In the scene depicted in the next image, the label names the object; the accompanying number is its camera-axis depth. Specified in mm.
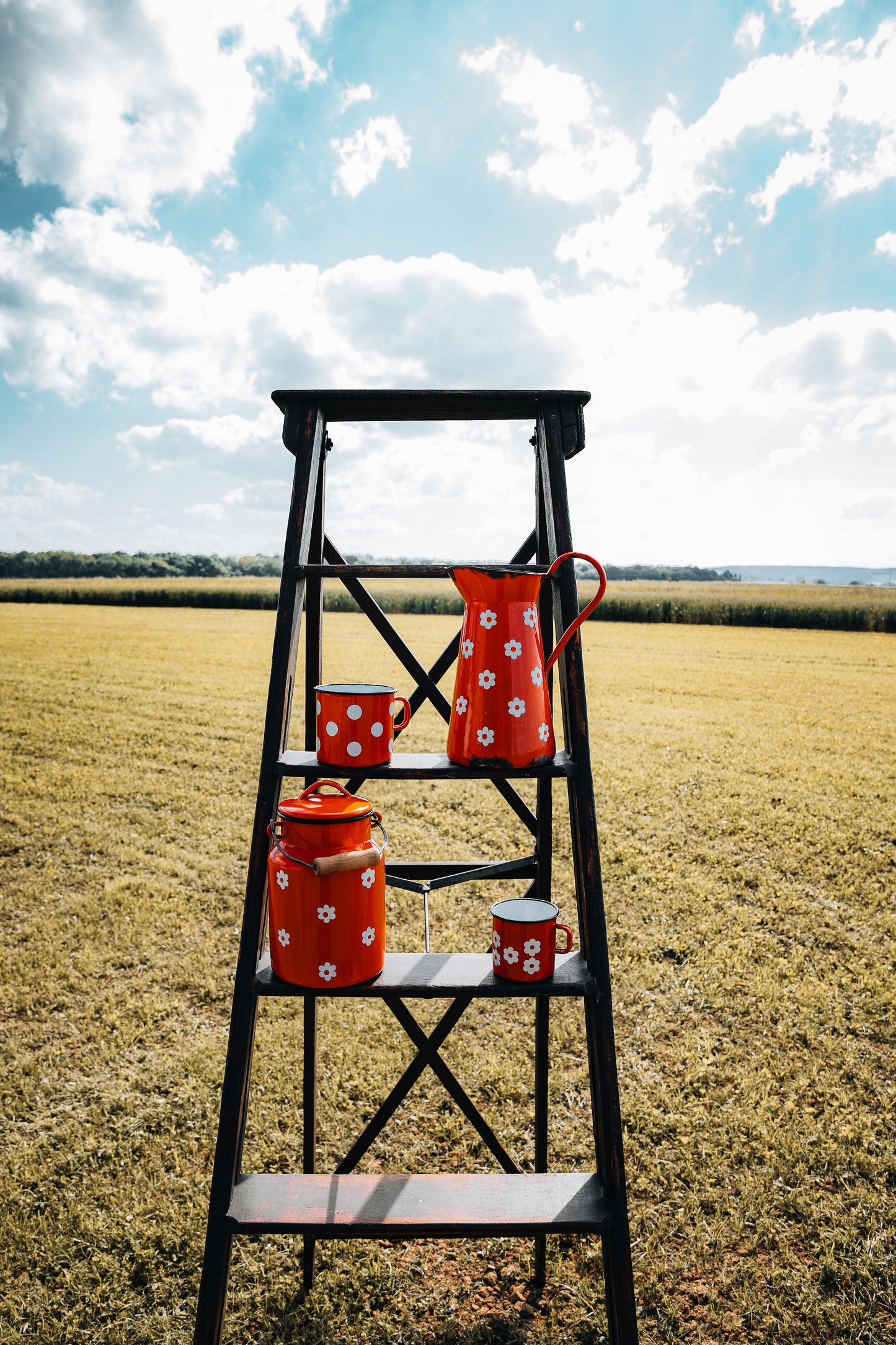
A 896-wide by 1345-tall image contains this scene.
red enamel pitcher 1551
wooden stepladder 1523
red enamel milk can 1458
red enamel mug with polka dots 1520
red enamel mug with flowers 1577
